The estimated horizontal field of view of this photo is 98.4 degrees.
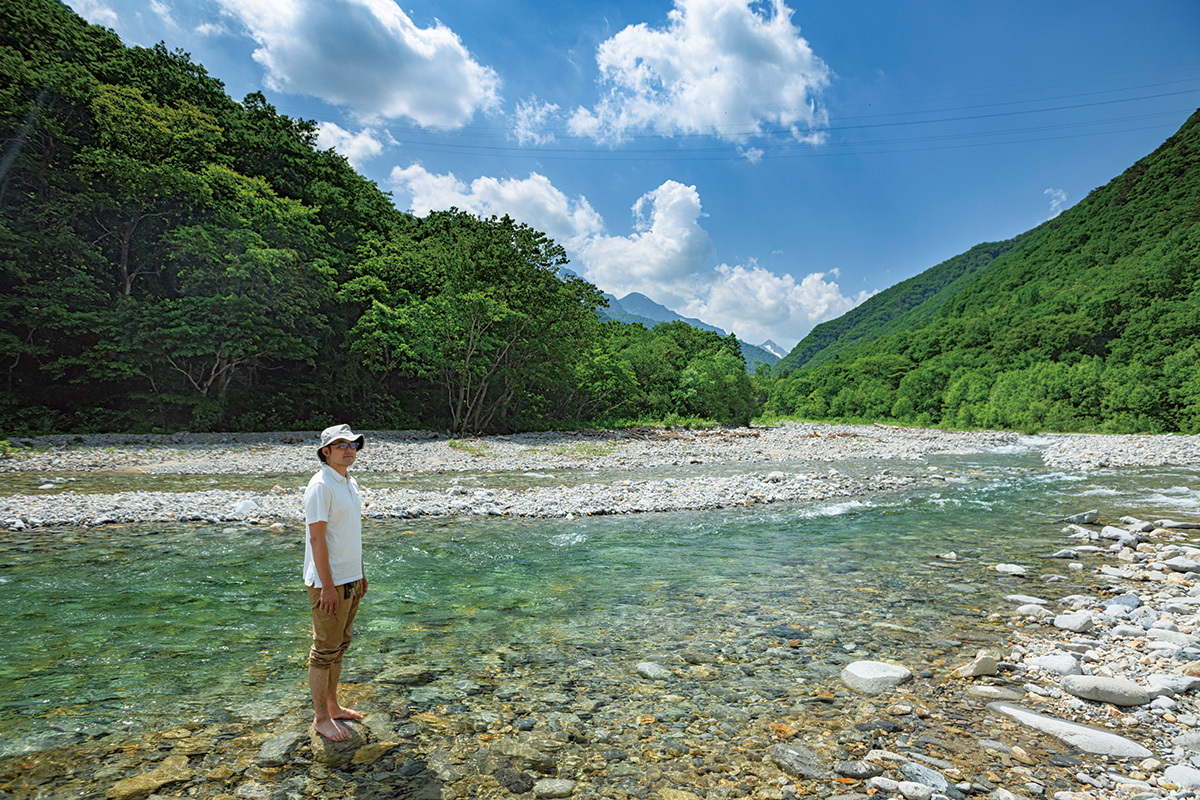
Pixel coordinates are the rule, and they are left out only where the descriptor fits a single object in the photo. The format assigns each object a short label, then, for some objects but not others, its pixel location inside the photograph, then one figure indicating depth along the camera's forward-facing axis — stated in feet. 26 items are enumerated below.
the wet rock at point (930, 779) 9.19
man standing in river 10.79
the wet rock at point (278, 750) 10.23
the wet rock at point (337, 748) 10.35
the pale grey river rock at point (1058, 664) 13.53
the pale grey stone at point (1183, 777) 9.02
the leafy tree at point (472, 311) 91.45
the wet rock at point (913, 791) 9.07
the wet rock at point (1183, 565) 21.86
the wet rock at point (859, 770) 9.79
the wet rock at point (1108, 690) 11.93
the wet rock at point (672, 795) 9.45
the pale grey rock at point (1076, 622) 16.37
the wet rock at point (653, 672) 14.28
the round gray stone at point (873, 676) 13.35
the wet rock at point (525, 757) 10.33
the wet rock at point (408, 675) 13.84
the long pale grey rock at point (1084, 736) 10.14
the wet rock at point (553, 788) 9.58
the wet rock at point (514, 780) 9.70
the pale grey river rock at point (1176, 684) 12.15
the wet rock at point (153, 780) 9.16
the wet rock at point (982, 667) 13.74
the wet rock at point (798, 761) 9.98
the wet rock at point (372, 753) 10.38
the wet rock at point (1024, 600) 19.16
